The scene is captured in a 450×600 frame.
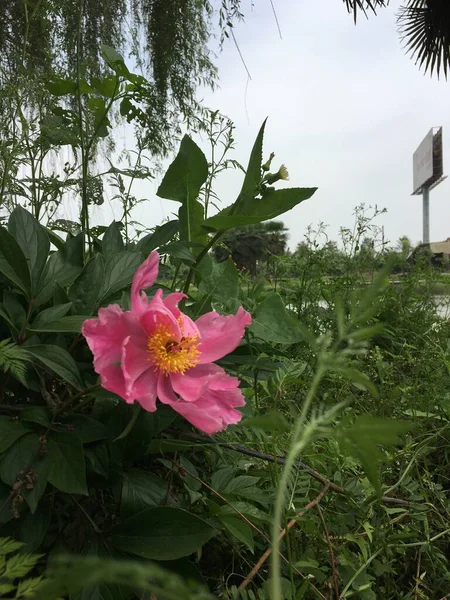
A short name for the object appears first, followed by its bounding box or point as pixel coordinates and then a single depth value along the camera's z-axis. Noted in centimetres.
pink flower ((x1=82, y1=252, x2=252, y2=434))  36
